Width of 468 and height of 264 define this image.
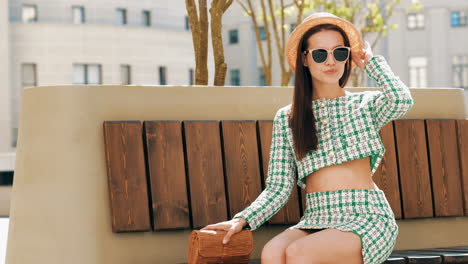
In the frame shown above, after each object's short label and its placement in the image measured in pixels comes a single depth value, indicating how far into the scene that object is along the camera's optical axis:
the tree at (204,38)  7.10
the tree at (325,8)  16.25
